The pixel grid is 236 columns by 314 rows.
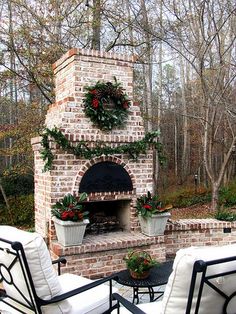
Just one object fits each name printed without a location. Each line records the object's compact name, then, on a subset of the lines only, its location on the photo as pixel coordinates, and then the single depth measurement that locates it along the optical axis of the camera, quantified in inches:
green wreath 188.7
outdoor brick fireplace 180.9
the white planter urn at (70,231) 168.6
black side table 118.6
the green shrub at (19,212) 380.2
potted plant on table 122.4
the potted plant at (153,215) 189.8
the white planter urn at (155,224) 189.8
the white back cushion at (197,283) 67.1
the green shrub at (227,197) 468.8
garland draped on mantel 177.5
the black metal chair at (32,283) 83.3
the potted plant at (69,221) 169.2
